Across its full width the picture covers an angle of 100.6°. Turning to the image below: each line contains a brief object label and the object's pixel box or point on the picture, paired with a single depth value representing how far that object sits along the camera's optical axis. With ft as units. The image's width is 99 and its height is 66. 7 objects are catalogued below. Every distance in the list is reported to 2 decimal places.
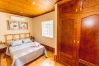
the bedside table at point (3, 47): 6.24
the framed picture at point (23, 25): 8.55
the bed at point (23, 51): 4.52
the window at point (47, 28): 7.93
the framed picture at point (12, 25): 7.47
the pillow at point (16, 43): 6.47
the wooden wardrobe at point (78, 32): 3.49
